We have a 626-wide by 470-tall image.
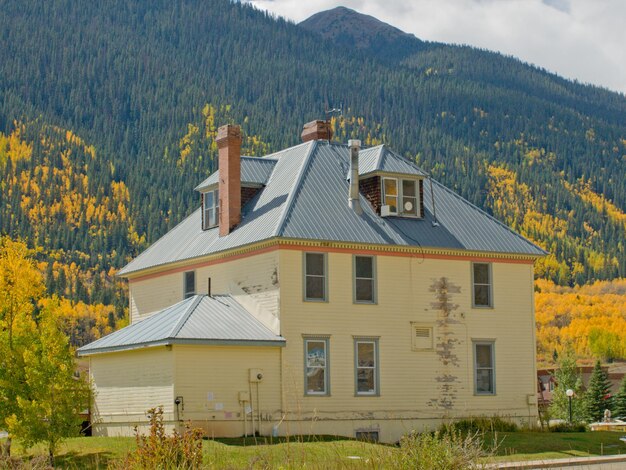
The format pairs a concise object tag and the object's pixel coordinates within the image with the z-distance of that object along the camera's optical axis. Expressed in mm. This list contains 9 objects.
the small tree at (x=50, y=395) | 36469
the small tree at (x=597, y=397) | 106688
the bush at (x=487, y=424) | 44469
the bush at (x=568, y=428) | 46781
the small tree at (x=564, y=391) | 96281
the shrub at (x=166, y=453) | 19641
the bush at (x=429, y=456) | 19234
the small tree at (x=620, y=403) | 103788
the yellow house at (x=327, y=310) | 40812
